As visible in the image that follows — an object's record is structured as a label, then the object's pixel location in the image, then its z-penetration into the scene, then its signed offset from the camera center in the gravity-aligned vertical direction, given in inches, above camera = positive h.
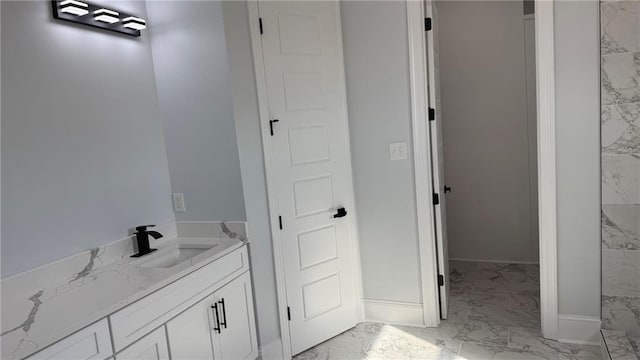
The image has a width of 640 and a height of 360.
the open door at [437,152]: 110.3 -7.1
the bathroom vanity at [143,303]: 58.0 -23.3
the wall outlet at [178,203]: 101.2 -13.3
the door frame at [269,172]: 96.8 -7.6
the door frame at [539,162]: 97.3 -10.0
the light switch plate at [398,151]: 111.6 -5.8
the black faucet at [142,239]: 89.8 -19.0
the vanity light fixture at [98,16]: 77.0 +27.0
